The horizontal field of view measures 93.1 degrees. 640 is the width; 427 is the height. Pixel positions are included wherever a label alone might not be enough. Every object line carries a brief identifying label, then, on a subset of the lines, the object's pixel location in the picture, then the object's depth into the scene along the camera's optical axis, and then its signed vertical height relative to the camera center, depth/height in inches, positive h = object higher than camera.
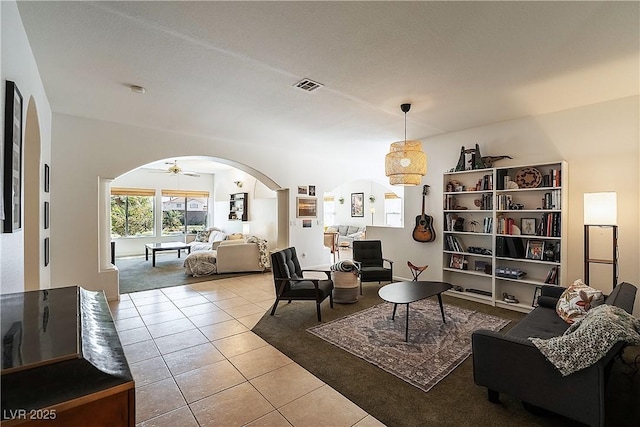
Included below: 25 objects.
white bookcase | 154.4 -10.9
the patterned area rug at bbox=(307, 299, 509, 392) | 105.3 -53.4
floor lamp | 127.0 -1.7
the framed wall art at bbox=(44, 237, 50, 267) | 139.6 -19.3
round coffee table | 131.3 -37.8
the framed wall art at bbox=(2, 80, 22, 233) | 65.0 +11.9
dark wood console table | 29.5 -18.0
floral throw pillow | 106.7 -32.6
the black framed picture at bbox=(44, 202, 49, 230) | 141.1 -2.2
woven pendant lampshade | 145.2 +23.7
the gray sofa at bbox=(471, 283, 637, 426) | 70.5 -42.0
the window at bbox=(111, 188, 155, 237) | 366.0 -1.8
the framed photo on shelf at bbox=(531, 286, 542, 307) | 161.3 -44.1
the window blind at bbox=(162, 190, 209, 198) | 396.4 +23.5
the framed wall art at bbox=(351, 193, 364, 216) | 458.0 +11.0
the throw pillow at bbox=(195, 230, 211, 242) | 357.7 -30.1
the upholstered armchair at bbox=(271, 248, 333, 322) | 150.9 -38.9
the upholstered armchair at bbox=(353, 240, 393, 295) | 213.3 -30.5
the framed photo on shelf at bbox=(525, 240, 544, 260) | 158.1 -19.9
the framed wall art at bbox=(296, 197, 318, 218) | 266.5 +3.6
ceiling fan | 307.4 +44.2
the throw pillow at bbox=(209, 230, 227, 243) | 318.4 -27.3
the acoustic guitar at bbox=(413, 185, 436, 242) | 202.4 -11.2
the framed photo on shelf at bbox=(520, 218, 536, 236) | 165.0 -7.9
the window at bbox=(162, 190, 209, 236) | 398.3 -0.4
